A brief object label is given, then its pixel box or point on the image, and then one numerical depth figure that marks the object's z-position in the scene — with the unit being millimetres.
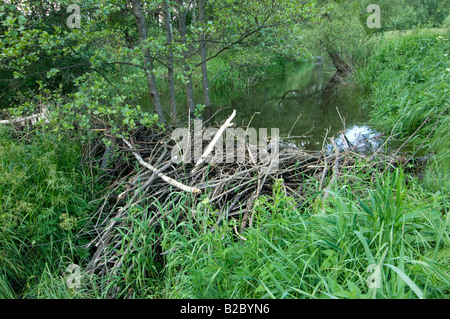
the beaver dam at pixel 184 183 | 2416
